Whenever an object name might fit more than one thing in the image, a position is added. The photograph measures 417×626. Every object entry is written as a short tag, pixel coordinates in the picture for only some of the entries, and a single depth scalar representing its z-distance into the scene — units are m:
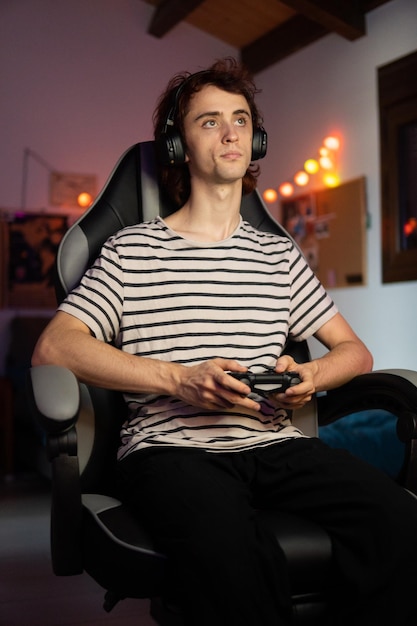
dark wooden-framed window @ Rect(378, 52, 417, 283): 4.17
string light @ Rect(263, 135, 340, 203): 4.78
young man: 1.08
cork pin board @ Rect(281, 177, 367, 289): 4.53
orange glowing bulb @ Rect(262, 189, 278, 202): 5.42
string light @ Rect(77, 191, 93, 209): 5.43
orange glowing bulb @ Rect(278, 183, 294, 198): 5.25
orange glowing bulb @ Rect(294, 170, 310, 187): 5.06
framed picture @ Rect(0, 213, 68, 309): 5.27
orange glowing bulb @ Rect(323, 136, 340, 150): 4.77
